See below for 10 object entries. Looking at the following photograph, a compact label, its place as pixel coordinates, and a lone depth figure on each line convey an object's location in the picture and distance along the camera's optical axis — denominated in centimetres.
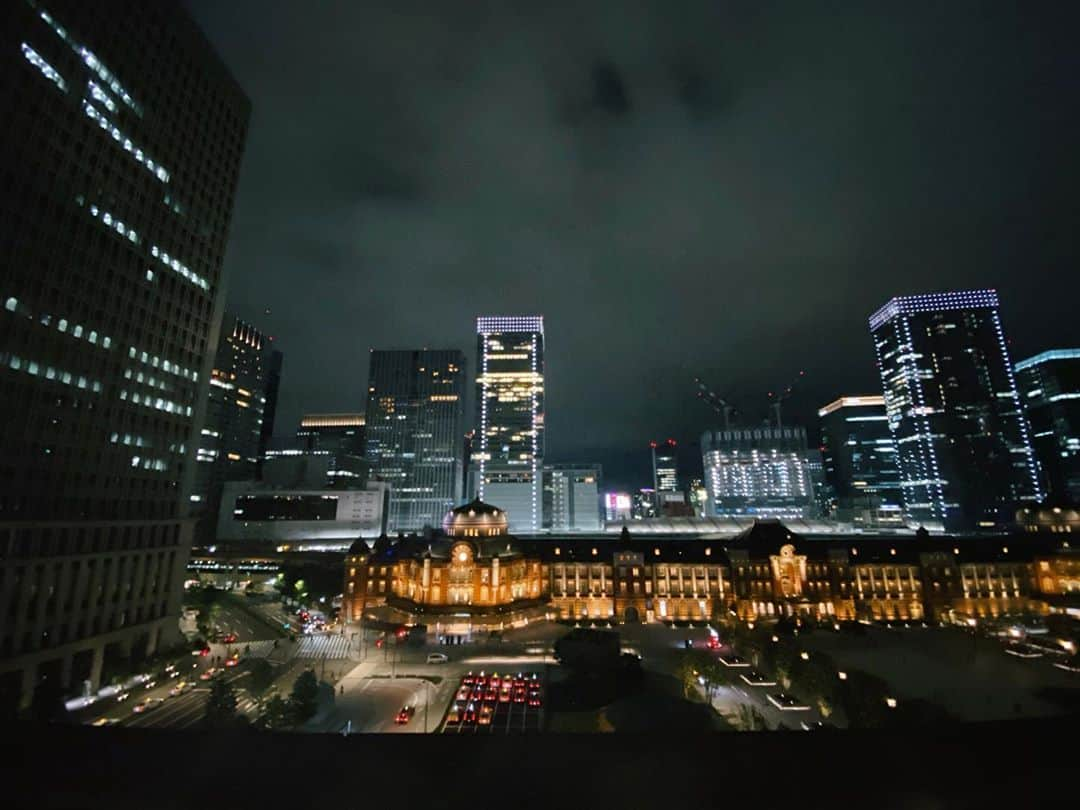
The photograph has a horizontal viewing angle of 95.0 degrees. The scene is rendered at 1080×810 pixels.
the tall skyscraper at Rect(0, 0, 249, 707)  5247
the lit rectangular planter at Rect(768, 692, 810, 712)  5556
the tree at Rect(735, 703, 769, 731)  4772
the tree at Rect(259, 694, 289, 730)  4412
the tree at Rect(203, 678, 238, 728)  4294
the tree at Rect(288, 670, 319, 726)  4725
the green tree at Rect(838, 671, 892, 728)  4394
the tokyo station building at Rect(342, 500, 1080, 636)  9569
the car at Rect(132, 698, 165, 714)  5378
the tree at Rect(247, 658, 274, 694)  5366
